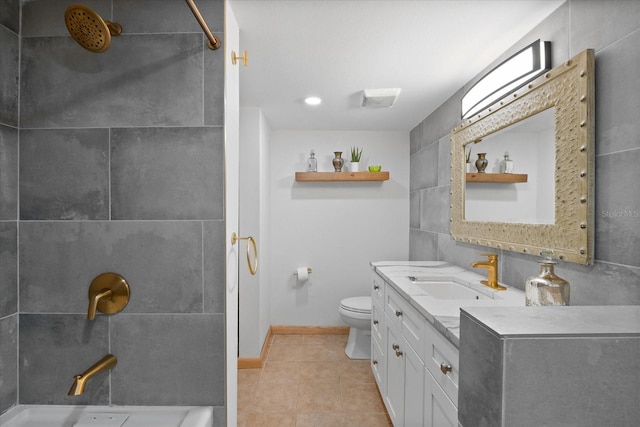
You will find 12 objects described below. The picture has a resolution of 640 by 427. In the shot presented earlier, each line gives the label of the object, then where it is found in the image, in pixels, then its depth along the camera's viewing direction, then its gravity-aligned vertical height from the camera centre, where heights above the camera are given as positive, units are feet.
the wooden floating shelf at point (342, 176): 11.13 +1.11
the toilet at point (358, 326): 9.50 -3.51
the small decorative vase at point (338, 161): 11.25 +1.64
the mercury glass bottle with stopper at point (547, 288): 3.69 -0.93
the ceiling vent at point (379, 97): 7.57 +2.67
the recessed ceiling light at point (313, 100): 8.40 +2.87
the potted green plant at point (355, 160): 11.29 +1.69
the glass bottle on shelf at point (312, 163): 11.31 +1.58
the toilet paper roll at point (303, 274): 11.28 -2.31
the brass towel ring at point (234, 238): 4.67 -0.44
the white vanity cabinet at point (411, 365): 3.98 -2.49
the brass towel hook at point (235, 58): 4.67 +2.23
